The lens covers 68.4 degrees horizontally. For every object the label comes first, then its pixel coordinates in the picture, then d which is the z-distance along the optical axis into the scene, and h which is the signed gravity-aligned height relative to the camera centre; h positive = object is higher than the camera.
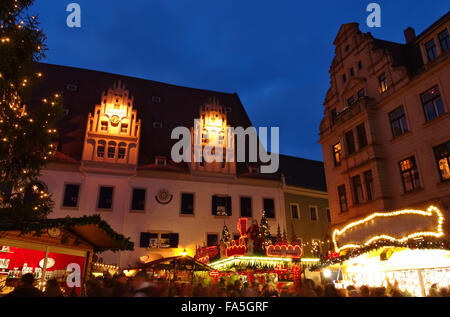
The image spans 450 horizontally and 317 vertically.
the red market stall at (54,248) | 11.41 +1.48
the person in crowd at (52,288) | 7.64 -0.01
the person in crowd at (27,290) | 6.04 -0.04
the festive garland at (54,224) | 10.29 +1.99
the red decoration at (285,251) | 18.77 +1.87
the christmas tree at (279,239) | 20.21 +2.64
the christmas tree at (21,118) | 11.48 +5.85
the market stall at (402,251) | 15.05 +1.46
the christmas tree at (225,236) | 26.44 +3.78
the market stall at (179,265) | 17.64 +1.14
